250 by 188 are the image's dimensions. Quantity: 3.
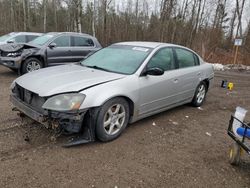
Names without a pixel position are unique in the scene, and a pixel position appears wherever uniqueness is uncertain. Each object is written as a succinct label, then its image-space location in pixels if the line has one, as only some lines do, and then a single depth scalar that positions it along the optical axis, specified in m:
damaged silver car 3.18
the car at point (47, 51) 7.71
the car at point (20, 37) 11.33
